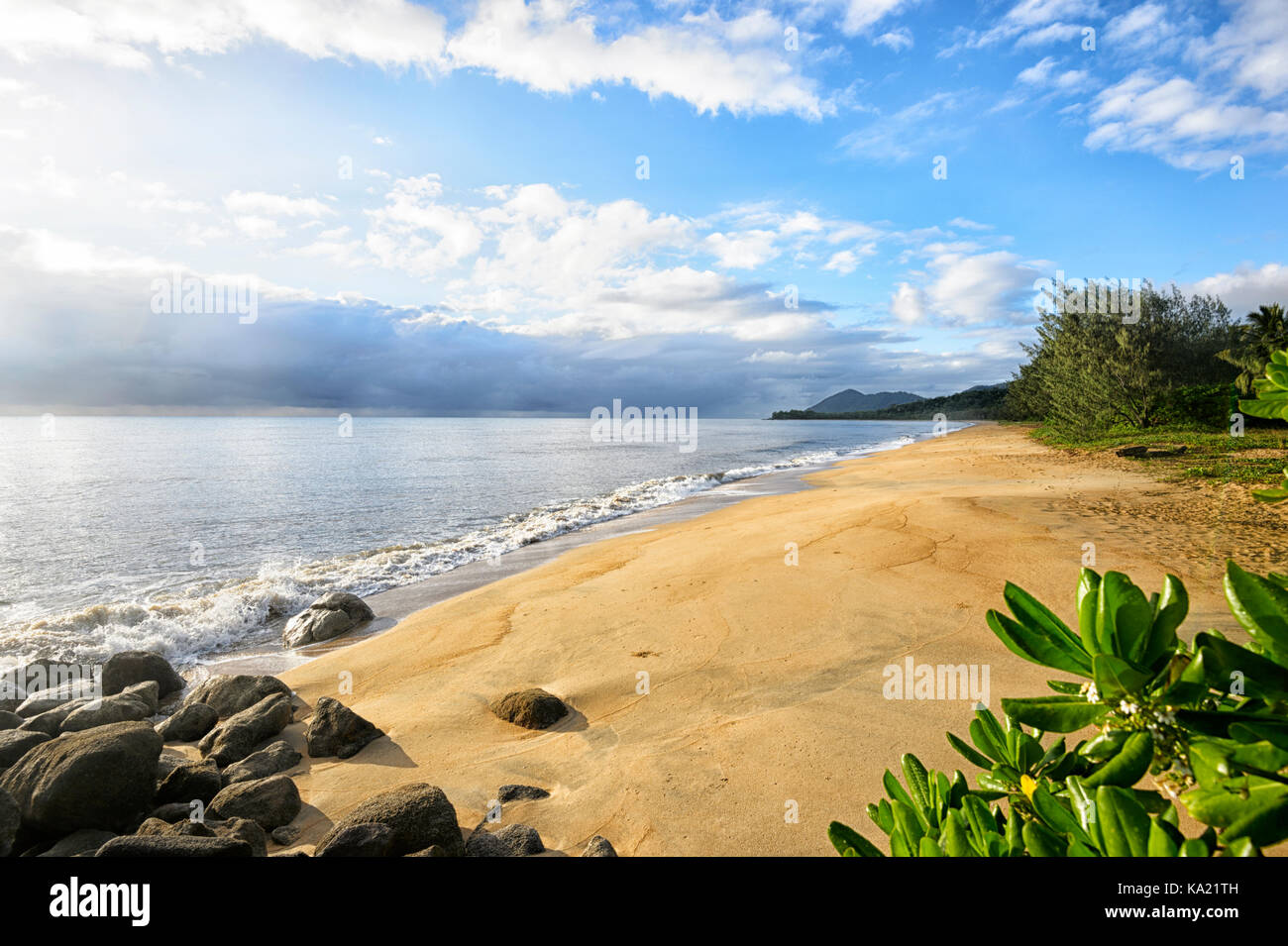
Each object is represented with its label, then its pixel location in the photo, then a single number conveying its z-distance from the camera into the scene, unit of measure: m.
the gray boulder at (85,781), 4.75
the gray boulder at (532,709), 6.05
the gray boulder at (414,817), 3.86
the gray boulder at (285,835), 4.63
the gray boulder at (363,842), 3.65
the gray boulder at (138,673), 8.37
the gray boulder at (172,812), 4.96
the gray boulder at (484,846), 3.86
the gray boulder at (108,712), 6.63
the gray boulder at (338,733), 6.00
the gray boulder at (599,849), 3.66
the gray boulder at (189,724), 6.84
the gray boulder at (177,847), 3.50
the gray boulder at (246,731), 6.18
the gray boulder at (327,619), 10.48
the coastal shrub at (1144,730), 0.84
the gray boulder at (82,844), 4.51
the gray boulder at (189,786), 5.22
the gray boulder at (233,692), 7.26
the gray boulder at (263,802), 4.82
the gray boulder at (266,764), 5.52
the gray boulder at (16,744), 5.93
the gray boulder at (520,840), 3.90
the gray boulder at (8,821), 4.46
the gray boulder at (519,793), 4.79
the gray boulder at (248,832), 4.34
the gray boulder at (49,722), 6.54
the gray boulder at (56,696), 7.36
